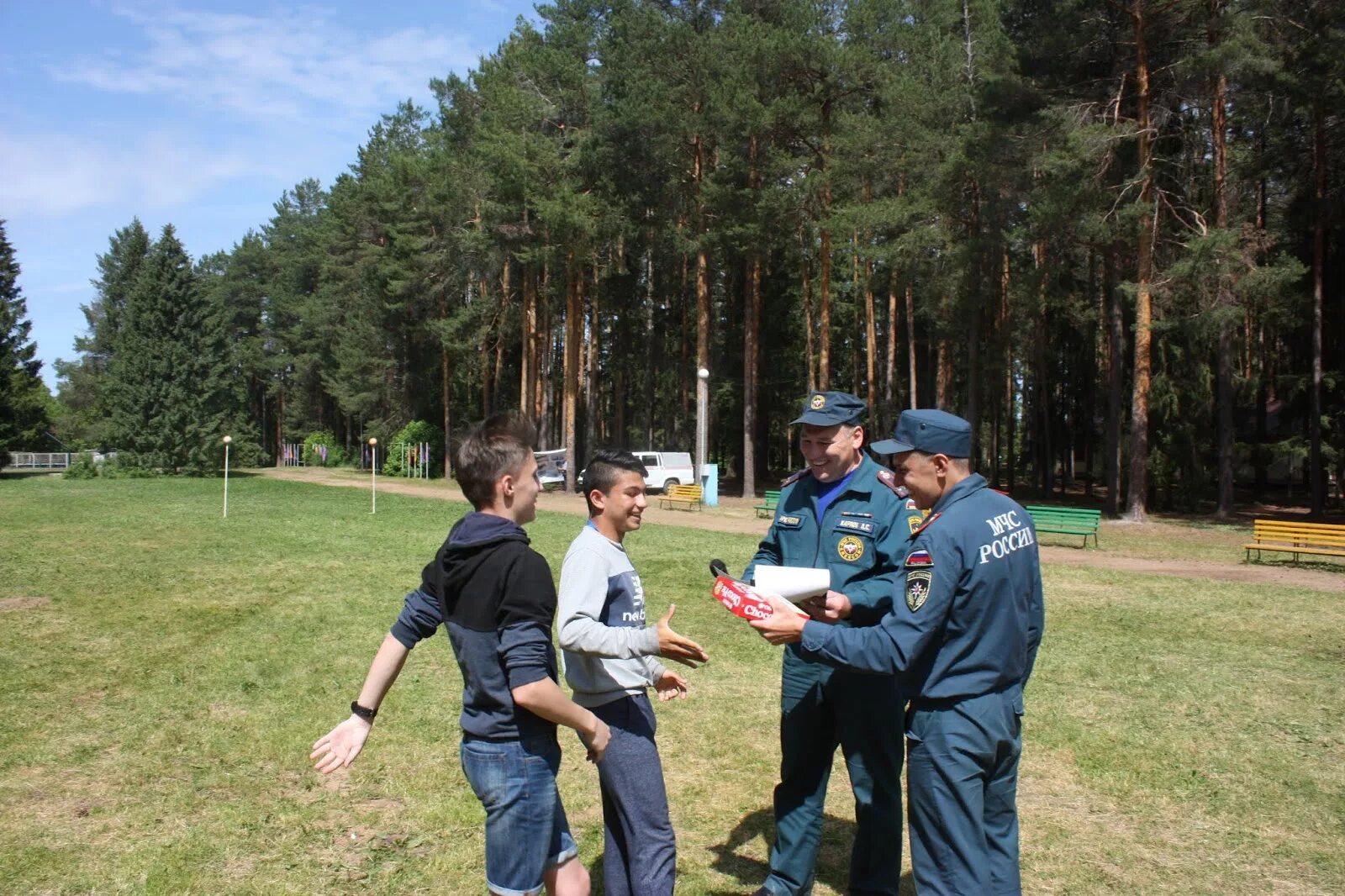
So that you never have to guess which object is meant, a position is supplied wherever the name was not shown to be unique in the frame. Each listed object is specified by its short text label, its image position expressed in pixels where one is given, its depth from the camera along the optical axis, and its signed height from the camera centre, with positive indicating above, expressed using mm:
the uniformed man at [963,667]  2822 -650
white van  34594 -609
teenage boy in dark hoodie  2623 -633
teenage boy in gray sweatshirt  3033 -734
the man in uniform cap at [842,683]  3613 -880
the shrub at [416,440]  49219 +465
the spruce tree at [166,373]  47250 +3700
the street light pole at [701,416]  29819 +1184
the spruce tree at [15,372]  44125 +3624
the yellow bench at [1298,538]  15352 -1305
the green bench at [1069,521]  17844 -1220
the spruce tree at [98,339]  70125 +8856
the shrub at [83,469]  47219 -1193
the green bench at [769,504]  21078 -1211
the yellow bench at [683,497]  28250 -1325
